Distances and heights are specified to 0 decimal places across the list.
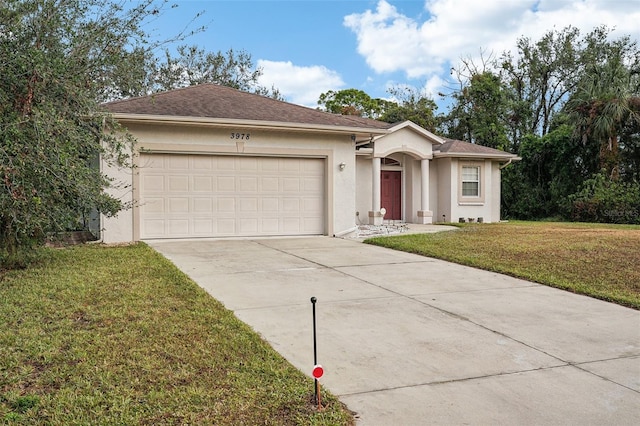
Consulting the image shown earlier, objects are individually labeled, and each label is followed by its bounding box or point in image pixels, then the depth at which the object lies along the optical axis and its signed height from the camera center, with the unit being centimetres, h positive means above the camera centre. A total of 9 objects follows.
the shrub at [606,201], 1997 +3
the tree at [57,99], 621 +142
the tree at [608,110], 2123 +380
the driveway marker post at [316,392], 347 -126
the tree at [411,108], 3241 +613
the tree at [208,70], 3120 +823
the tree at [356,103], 3844 +744
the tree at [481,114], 3017 +541
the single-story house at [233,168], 1255 +95
